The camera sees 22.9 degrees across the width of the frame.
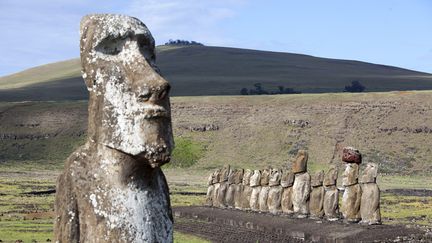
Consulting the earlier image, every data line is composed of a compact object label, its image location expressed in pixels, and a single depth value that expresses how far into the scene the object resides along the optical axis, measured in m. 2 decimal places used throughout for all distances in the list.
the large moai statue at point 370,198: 32.09
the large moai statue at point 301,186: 37.06
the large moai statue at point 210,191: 46.19
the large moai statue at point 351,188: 33.00
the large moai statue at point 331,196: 34.69
